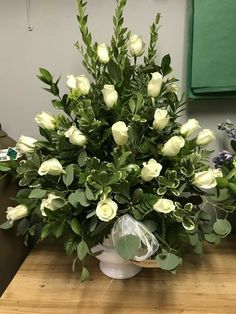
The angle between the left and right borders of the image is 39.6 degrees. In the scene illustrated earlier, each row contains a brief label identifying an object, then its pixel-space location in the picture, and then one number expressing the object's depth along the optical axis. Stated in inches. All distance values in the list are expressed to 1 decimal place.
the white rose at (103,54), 29.7
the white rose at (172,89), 30.9
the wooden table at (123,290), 28.9
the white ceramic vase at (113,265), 30.9
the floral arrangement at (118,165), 25.7
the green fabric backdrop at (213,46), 32.7
